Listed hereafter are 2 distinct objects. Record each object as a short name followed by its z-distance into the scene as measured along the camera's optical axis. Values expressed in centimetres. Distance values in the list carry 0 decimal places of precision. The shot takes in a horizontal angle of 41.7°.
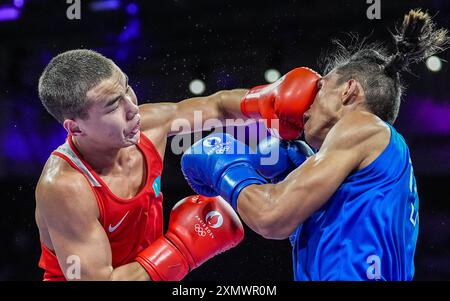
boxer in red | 228
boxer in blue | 203
